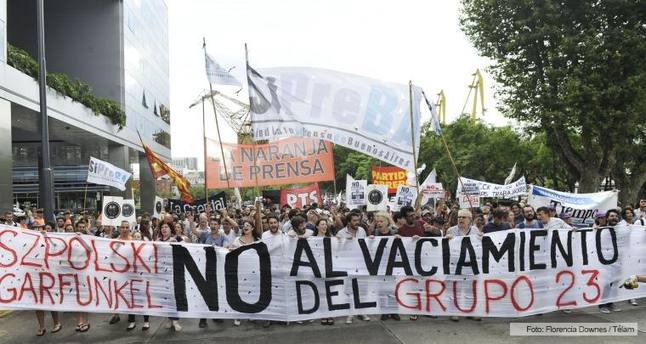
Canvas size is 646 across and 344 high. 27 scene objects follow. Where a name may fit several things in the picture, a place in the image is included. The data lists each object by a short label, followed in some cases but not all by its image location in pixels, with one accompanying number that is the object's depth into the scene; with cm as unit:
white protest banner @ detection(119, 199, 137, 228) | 1213
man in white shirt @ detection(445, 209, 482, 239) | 726
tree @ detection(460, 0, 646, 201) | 1870
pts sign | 1551
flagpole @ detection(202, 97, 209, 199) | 1263
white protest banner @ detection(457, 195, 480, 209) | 1868
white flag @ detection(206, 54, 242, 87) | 869
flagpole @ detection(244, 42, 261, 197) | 790
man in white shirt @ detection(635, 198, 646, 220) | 1041
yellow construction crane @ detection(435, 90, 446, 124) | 4519
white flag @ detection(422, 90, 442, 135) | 882
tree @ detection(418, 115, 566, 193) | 3825
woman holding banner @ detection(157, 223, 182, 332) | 681
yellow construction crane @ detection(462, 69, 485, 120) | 4116
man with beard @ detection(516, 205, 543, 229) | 766
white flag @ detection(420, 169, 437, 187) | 1860
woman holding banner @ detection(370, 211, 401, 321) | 732
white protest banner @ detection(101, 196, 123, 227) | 1190
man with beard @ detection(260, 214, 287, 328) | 688
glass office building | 1631
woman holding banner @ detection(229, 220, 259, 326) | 714
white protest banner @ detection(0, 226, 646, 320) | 666
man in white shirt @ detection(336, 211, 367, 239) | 715
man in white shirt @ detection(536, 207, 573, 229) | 748
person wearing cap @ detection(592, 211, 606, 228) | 821
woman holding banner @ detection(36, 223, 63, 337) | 667
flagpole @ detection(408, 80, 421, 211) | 784
